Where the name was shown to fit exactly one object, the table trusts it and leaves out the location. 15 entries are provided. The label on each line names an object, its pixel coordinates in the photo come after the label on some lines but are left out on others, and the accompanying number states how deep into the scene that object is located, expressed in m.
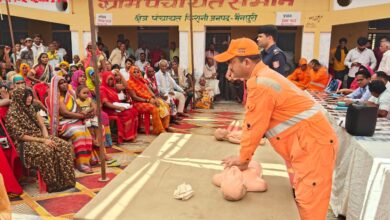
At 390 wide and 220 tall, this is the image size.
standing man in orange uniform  2.34
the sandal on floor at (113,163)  4.98
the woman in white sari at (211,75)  10.02
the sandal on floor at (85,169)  4.71
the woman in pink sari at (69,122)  4.62
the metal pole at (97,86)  3.83
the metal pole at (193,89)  8.73
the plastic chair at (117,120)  5.95
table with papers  2.73
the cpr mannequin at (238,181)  2.55
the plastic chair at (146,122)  6.57
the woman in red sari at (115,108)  5.85
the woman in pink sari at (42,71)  6.94
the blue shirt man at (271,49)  3.98
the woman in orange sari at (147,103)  6.54
